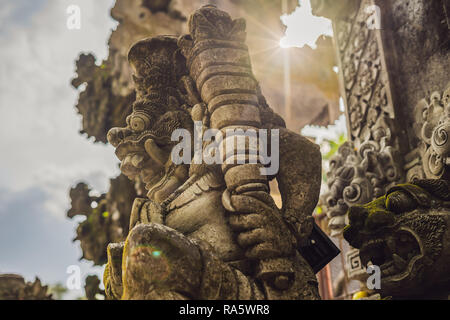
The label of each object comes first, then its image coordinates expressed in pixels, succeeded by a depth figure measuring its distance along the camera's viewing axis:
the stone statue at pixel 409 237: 2.57
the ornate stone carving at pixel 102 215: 7.01
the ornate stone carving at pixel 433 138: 3.16
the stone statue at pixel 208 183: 2.01
